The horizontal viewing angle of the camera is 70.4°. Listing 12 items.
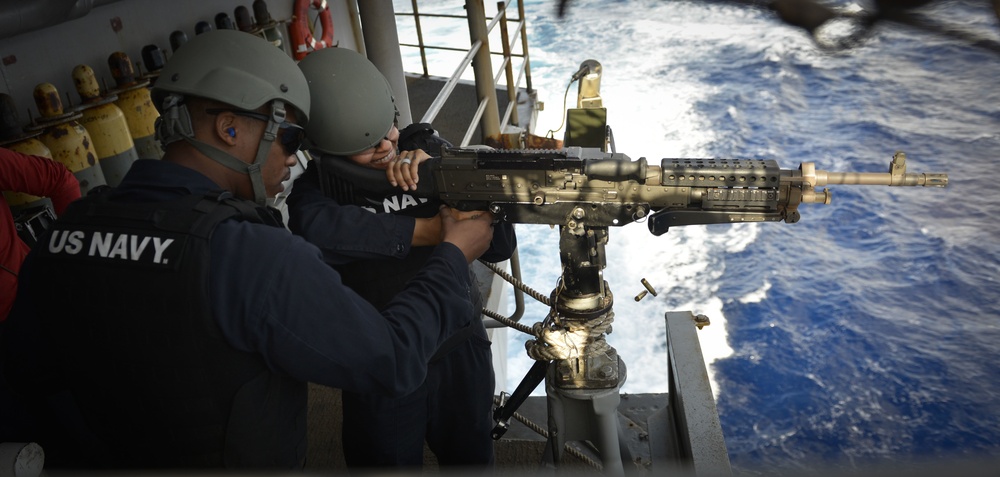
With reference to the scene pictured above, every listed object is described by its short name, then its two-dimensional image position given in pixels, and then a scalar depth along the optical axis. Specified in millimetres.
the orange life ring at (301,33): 5367
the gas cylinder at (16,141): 2916
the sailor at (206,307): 1455
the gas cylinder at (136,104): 3590
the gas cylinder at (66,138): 3176
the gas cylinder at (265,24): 4825
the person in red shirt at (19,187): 2672
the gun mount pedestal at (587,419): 2508
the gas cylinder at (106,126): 3393
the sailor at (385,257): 2137
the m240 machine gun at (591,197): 2102
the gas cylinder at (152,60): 3801
